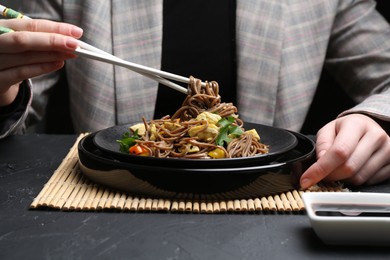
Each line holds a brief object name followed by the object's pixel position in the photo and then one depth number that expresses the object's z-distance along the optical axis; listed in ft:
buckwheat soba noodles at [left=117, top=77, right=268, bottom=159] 4.18
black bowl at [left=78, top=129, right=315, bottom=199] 3.63
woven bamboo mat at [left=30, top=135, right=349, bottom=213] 3.57
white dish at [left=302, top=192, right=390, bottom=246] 2.92
